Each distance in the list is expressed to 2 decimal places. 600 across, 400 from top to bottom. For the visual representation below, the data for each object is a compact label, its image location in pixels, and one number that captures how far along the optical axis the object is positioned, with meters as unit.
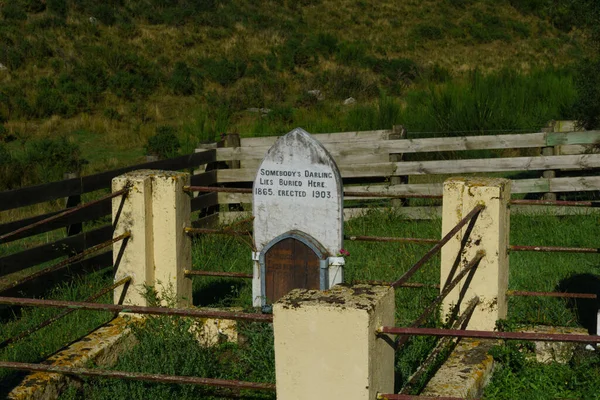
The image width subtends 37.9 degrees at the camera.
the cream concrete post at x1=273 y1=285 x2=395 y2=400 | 3.85
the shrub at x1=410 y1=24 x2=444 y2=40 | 37.12
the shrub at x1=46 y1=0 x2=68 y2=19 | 31.80
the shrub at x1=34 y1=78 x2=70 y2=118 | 23.36
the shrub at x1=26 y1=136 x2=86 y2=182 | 16.23
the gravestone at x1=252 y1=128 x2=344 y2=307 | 6.27
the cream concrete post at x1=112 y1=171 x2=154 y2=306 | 6.81
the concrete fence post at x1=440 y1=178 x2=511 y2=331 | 6.14
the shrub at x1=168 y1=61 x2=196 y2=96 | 26.66
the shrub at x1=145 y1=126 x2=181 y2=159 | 17.81
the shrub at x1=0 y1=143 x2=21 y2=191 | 15.88
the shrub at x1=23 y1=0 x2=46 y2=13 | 31.77
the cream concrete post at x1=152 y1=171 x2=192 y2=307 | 6.88
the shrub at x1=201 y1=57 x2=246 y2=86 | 28.09
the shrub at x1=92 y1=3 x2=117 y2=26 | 31.88
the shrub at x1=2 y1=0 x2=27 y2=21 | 30.73
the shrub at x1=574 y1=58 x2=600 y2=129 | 14.19
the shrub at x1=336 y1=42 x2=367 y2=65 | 31.28
